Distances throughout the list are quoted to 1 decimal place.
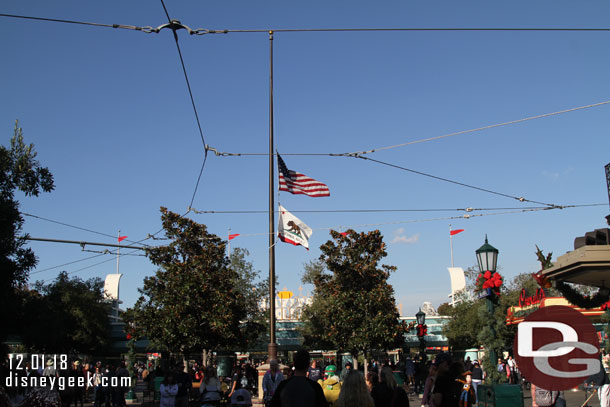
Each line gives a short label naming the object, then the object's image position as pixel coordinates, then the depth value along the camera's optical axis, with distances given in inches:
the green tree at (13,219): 608.7
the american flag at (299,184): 776.3
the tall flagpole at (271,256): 702.5
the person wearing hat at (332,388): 324.2
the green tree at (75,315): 1760.3
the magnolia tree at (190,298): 1219.2
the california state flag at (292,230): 759.1
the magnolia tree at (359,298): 1302.9
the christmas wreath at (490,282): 490.9
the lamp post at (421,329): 1174.2
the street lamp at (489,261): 509.4
